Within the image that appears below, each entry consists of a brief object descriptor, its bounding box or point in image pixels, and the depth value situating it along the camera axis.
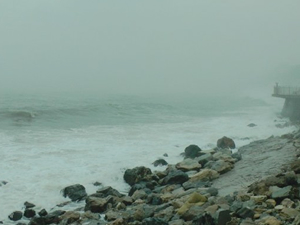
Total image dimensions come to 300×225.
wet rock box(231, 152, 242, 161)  15.76
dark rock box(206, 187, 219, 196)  10.72
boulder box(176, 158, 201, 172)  14.81
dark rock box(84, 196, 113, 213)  10.77
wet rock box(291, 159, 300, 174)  10.88
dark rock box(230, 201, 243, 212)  8.56
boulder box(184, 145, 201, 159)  17.63
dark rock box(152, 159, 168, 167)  16.28
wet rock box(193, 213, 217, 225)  8.16
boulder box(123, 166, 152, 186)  13.75
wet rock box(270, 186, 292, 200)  8.97
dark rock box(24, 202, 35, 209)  11.09
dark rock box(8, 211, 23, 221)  10.28
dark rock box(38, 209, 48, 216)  10.54
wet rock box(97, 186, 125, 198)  12.19
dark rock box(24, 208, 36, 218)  10.55
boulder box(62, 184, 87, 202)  12.01
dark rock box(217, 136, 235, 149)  19.94
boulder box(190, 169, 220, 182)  12.98
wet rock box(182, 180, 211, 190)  12.05
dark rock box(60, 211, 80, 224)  9.84
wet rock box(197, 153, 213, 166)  15.54
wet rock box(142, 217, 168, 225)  8.63
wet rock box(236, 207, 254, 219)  8.16
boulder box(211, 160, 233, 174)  13.74
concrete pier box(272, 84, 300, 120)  33.78
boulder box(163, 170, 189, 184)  13.12
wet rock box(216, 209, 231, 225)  7.97
